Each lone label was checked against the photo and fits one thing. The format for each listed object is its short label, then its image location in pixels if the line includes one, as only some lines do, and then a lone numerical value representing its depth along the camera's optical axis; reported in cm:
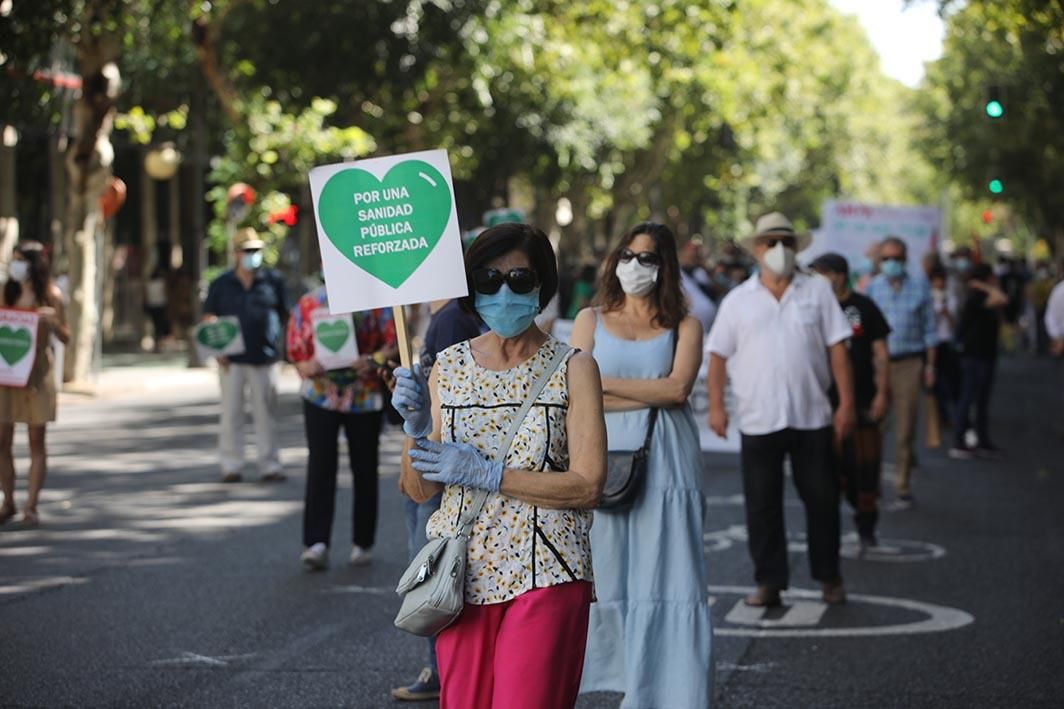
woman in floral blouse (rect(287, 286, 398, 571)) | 1005
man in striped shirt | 1340
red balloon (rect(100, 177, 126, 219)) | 2573
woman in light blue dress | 654
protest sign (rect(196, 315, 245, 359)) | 1404
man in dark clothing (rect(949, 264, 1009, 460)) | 1741
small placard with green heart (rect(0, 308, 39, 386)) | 1156
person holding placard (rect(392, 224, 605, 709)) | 444
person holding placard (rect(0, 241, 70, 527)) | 1166
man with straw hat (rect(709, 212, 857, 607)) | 873
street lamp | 3155
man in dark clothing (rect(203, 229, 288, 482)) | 1425
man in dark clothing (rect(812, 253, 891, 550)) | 1088
